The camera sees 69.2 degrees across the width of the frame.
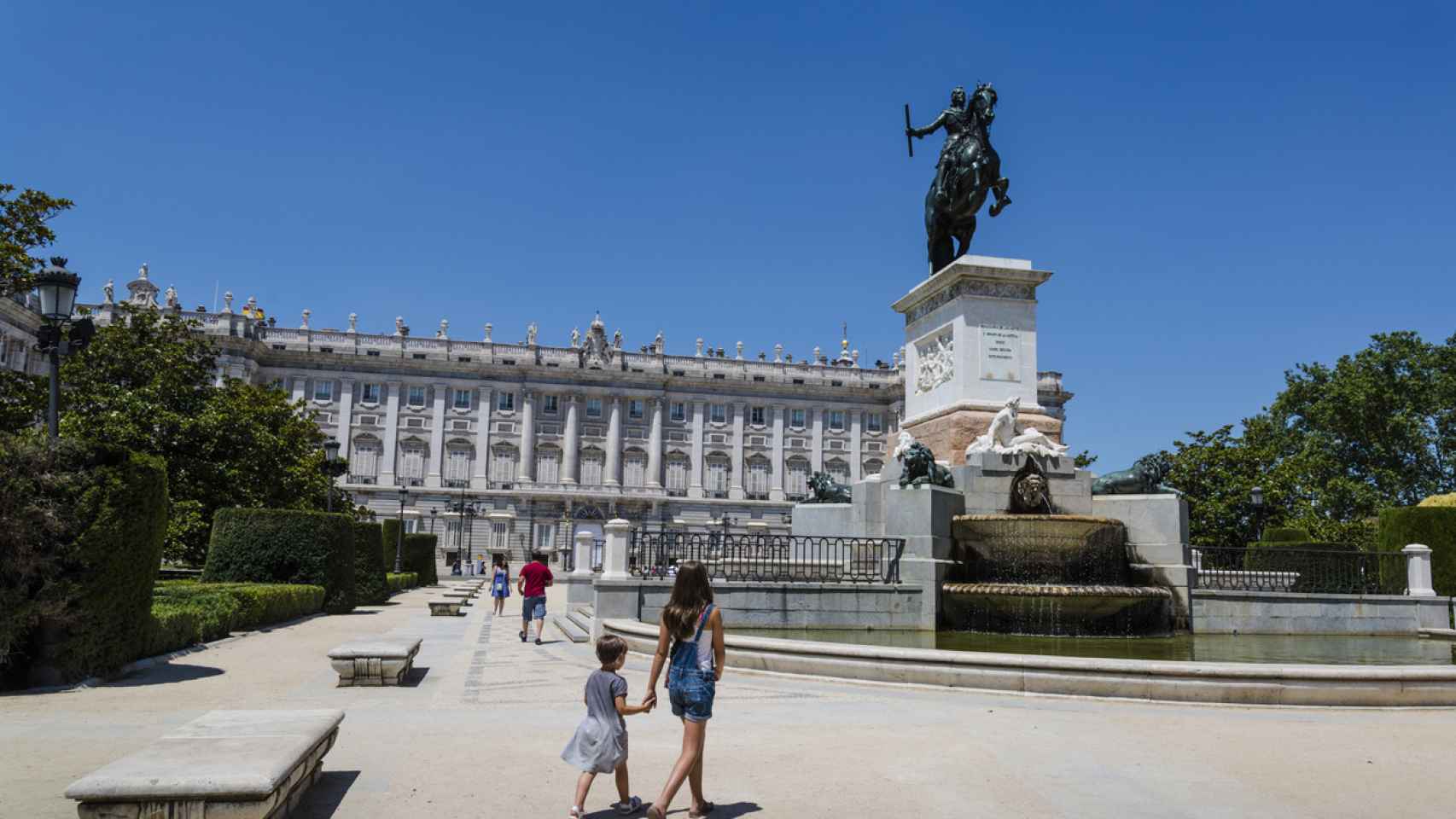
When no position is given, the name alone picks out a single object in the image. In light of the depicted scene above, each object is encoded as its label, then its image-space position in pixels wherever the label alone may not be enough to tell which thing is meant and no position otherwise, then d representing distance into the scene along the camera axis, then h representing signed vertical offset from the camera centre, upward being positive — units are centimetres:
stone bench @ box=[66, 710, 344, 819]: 454 -104
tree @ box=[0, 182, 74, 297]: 2267 +658
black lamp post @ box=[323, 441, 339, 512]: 2714 +229
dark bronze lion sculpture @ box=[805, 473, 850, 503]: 1694 +106
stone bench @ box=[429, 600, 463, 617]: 2316 -135
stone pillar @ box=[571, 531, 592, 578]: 1933 -8
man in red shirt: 1569 -64
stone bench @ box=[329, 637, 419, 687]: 1059 -119
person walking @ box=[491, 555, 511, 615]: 2364 -83
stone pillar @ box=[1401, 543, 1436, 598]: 1633 +1
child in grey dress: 536 -93
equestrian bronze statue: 1669 +609
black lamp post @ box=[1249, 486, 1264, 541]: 2473 +159
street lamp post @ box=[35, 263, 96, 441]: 1125 +246
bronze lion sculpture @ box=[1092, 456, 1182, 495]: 1511 +118
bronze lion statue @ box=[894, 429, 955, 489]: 1445 +128
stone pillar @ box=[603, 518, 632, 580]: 1366 -4
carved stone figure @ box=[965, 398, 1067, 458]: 1487 +169
